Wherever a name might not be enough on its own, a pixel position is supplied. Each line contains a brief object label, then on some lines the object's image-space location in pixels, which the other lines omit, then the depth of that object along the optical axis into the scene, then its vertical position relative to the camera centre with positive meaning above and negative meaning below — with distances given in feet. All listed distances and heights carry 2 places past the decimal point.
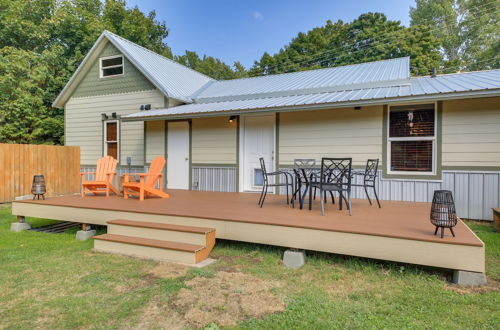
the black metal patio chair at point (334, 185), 12.84 -1.07
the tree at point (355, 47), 60.54 +25.58
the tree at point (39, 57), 43.45 +16.06
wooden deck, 9.29 -2.49
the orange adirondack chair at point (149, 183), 18.66 -1.52
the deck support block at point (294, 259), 10.94 -3.63
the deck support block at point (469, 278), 8.90 -3.51
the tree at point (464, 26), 68.26 +33.74
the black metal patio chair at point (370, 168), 15.40 -0.39
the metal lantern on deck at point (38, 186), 18.07 -1.67
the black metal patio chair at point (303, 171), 14.83 -0.58
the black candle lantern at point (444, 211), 9.34 -1.56
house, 17.70 +2.92
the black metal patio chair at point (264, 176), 15.53 -0.82
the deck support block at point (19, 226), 17.63 -4.04
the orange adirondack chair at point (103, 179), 19.83 -1.35
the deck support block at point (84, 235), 15.49 -3.97
